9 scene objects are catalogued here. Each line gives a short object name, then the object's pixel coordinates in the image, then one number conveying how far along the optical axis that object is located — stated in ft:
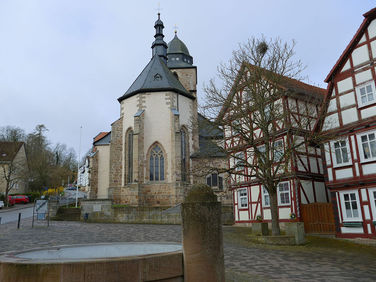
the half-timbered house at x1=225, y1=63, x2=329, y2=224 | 53.67
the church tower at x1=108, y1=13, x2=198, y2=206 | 80.94
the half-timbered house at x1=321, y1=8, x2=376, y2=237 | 42.63
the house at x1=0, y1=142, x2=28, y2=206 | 126.48
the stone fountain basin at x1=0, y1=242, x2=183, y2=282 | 12.74
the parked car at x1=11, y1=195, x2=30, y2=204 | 128.40
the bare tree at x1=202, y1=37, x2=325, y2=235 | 43.34
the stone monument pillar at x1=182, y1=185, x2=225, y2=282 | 14.49
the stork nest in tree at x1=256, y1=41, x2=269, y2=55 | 46.57
